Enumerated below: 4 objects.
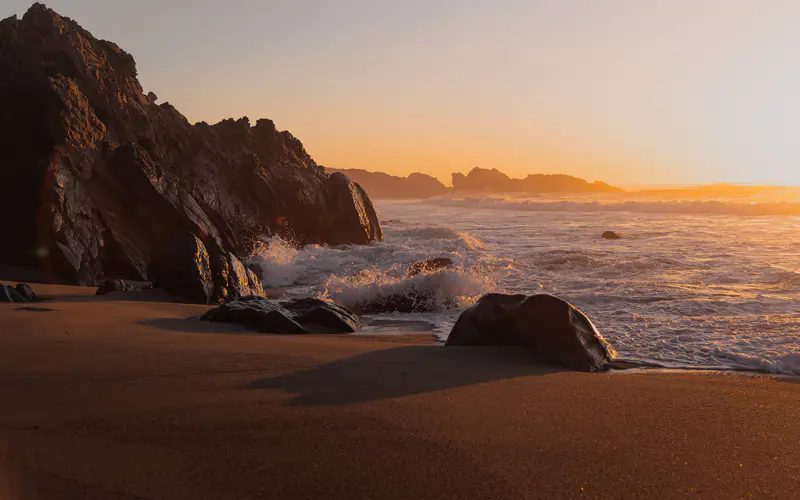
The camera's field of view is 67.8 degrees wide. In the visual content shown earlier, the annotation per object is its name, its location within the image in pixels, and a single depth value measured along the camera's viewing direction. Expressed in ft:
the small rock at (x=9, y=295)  20.71
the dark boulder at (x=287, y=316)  19.26
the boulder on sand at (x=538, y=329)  14.92
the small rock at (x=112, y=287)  26.05
